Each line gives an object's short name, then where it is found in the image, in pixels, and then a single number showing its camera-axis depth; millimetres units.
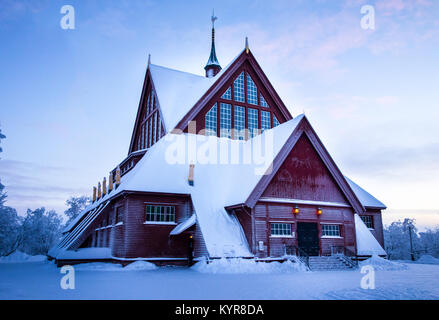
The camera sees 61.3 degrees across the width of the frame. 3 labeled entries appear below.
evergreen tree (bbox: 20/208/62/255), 55250
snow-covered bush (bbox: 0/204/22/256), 35406
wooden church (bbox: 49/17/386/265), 21297
